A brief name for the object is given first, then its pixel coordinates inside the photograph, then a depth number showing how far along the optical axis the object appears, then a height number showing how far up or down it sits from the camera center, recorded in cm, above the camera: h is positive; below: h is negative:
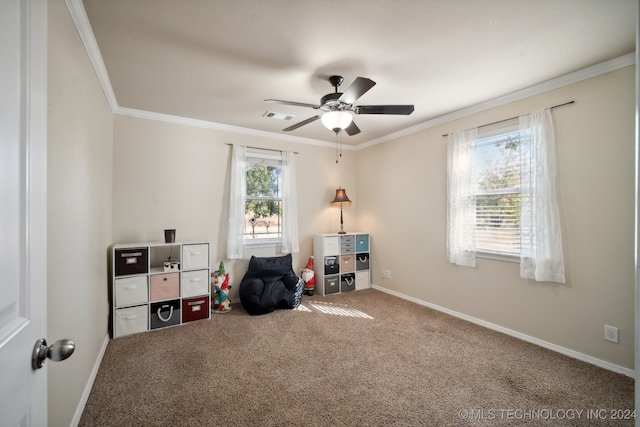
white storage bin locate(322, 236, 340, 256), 459 -47
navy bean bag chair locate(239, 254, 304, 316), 372 -93
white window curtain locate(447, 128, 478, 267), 346 +17
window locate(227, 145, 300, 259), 414 +28
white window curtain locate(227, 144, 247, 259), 407 +18
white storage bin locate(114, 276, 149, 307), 306 -78
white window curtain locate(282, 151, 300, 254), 454 +14
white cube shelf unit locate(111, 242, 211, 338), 307 -76
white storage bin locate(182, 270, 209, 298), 344 -79
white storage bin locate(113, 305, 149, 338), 305 -109
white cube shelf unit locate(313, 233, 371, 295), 459 -76
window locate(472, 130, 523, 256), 310 +23
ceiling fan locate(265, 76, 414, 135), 243 +94
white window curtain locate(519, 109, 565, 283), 272 +7
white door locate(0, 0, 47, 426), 62 +3
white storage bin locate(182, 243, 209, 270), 345 -47
